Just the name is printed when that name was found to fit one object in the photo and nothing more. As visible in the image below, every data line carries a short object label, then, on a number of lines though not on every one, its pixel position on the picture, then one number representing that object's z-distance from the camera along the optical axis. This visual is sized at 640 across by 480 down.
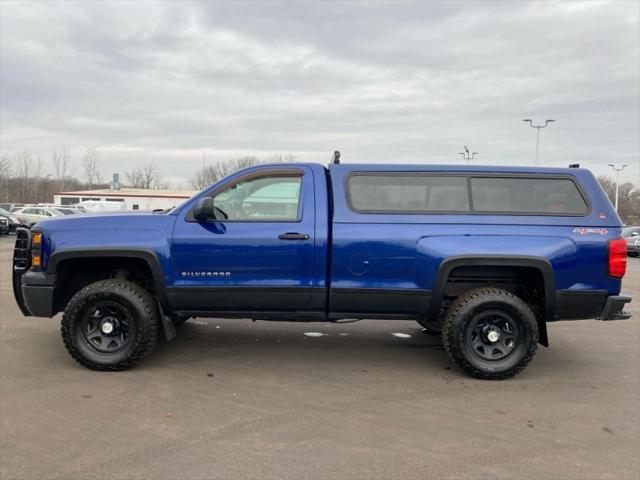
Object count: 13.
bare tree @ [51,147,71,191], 83.25
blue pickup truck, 4.60
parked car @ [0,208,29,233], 25.44
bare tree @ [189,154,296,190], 71.62
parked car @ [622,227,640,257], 23.01
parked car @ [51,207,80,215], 28.50
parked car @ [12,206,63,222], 26.89
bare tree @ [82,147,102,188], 88.69
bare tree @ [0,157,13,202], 64.25
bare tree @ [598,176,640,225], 55.88
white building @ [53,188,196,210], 61.34
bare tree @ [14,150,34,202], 74.06
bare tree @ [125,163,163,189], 96.25
